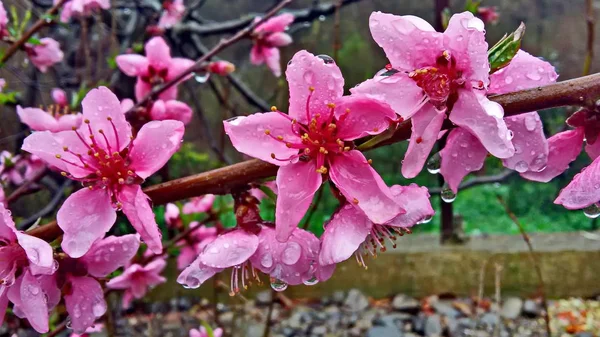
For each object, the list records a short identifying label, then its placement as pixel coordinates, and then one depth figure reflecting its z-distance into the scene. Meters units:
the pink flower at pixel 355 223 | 0.10
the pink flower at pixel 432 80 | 0.09
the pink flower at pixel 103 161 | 0.10
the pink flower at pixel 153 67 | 0.21
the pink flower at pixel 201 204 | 0.27
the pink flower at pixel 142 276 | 0.22
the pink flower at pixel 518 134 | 0.10
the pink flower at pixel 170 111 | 0.18
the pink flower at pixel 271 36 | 0.25
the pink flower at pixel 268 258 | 0.11
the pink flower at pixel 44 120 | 0.18
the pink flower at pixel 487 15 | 0.43
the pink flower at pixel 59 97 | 0.33
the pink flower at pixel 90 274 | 0.11
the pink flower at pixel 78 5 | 0.26
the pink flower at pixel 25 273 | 0.09
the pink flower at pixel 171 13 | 0.40
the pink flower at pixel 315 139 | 0.09
